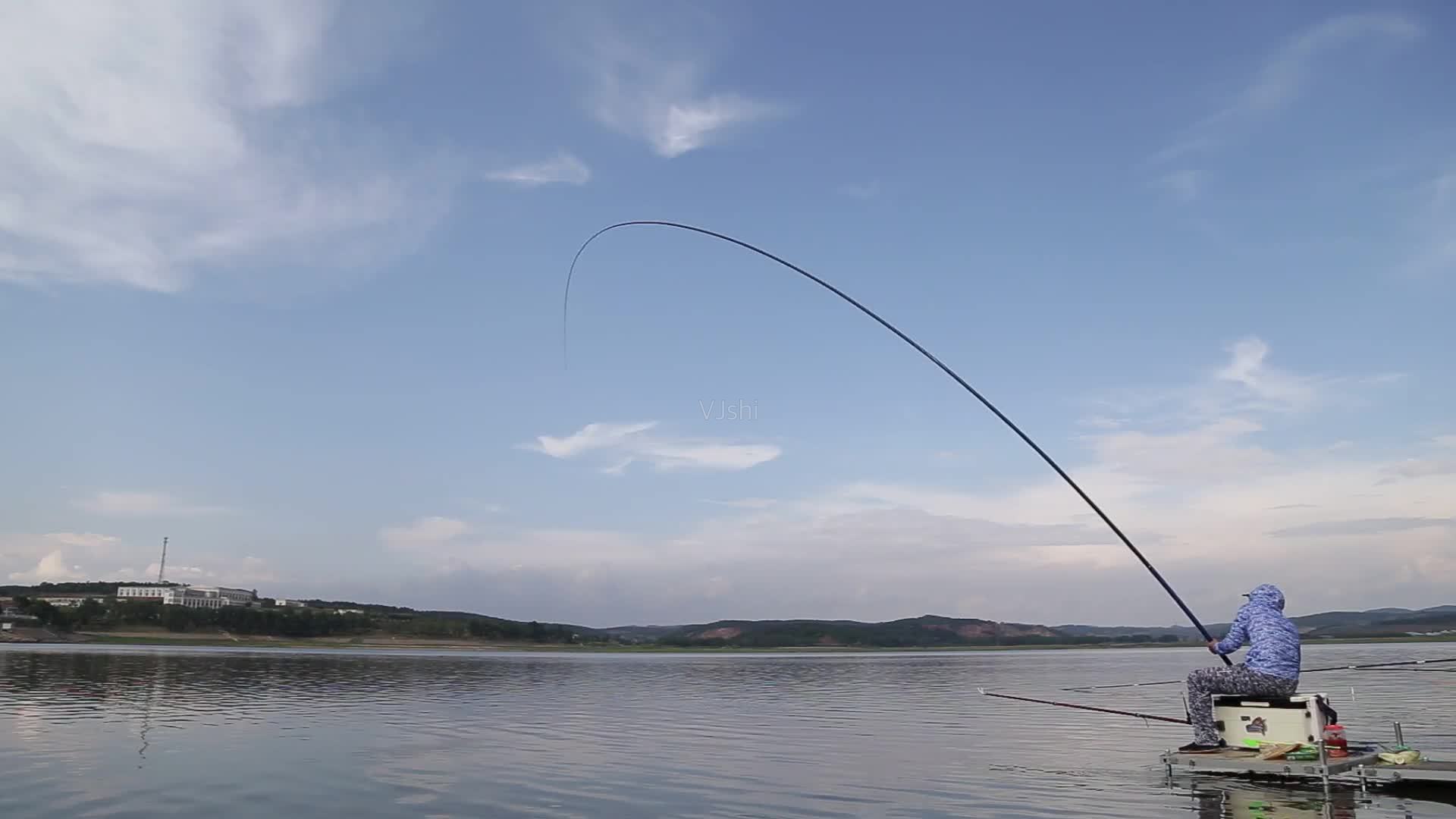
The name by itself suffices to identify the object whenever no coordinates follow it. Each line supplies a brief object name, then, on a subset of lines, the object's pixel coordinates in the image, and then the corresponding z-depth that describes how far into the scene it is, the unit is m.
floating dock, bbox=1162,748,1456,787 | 14.06
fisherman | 15.35
